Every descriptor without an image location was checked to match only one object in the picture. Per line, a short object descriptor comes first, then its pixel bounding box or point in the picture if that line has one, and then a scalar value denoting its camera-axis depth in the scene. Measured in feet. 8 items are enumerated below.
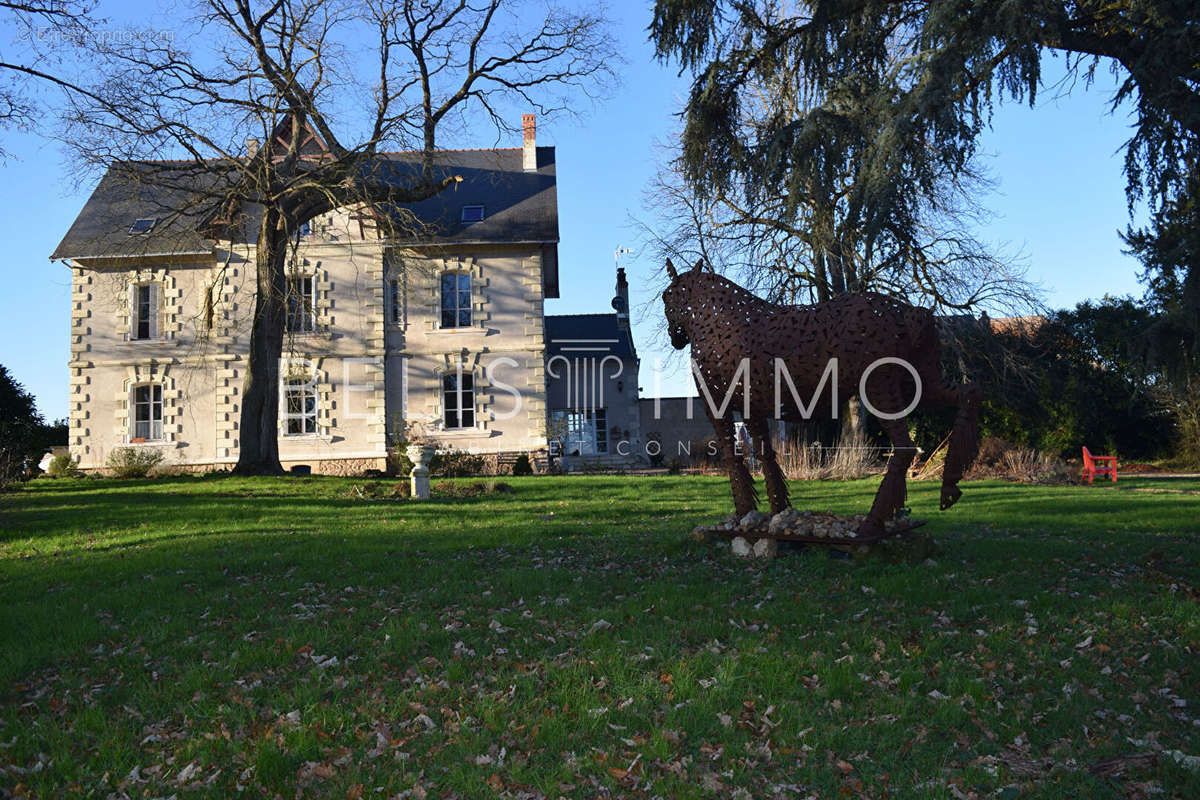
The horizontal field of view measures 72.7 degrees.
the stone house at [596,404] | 86.94
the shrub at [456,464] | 70.59
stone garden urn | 44.73
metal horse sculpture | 22.44
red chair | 56.95
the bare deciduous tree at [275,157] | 54.49
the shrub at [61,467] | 73.00
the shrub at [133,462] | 65.21
